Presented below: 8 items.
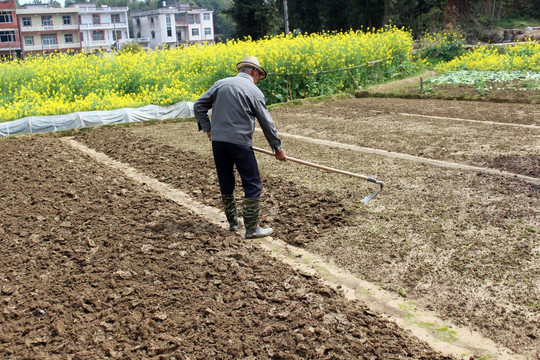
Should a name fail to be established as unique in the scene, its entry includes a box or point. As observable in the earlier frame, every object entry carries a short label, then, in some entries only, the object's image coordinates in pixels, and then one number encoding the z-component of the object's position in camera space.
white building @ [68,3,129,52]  66.75
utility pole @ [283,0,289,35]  28.75
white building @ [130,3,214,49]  76.50
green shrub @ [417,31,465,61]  22.66
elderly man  5.27
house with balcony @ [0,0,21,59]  55.53
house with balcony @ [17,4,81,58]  60.06
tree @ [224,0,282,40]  30.61
